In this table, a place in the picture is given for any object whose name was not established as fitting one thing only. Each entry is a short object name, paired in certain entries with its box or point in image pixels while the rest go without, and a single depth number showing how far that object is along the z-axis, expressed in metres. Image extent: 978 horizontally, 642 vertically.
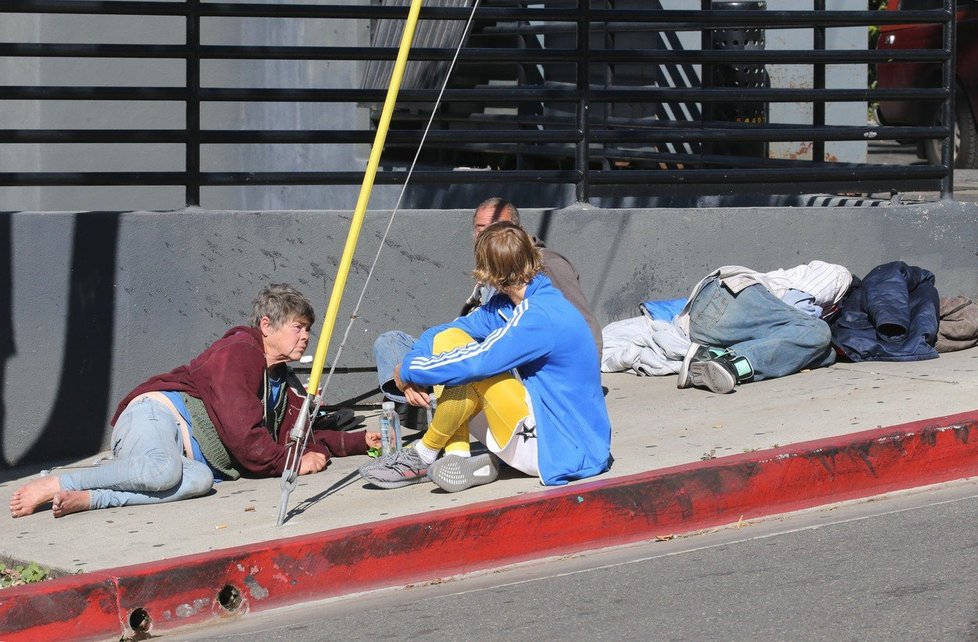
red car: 26.95
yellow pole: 10.48
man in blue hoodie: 10.73
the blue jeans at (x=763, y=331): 14.52
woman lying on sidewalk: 11.11
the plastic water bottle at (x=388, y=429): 12.08
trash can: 20.92
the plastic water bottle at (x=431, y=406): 11.75
